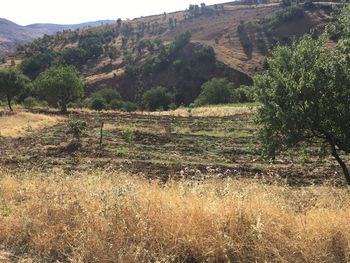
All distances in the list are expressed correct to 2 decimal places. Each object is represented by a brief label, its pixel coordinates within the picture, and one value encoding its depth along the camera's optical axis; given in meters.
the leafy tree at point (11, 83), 49.72
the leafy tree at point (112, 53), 133.25
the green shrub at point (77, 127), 26.36
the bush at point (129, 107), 81.78
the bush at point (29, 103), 63.46
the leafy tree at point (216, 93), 77.06
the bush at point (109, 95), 92.96
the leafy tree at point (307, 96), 10.31
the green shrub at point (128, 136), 25.23
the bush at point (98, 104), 79.75
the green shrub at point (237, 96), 77.69
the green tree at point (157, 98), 91.81
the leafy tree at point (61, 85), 50.00
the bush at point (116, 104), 82.56
